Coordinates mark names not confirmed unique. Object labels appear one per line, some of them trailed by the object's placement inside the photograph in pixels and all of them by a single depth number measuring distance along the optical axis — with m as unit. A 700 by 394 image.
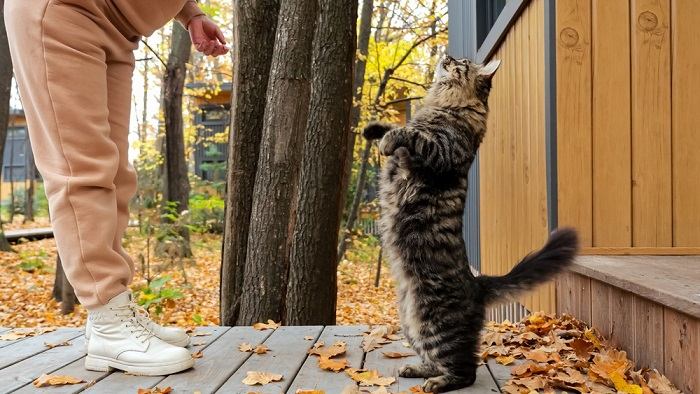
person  2.04
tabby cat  2.05
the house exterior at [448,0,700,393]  2.86
